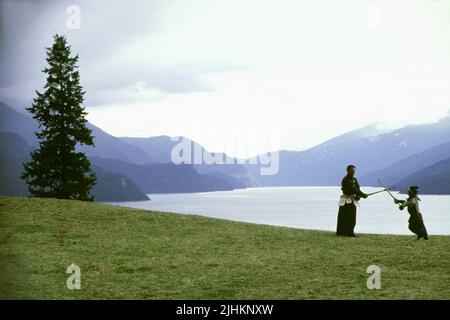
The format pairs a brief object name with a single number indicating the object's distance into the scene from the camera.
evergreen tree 46.06
